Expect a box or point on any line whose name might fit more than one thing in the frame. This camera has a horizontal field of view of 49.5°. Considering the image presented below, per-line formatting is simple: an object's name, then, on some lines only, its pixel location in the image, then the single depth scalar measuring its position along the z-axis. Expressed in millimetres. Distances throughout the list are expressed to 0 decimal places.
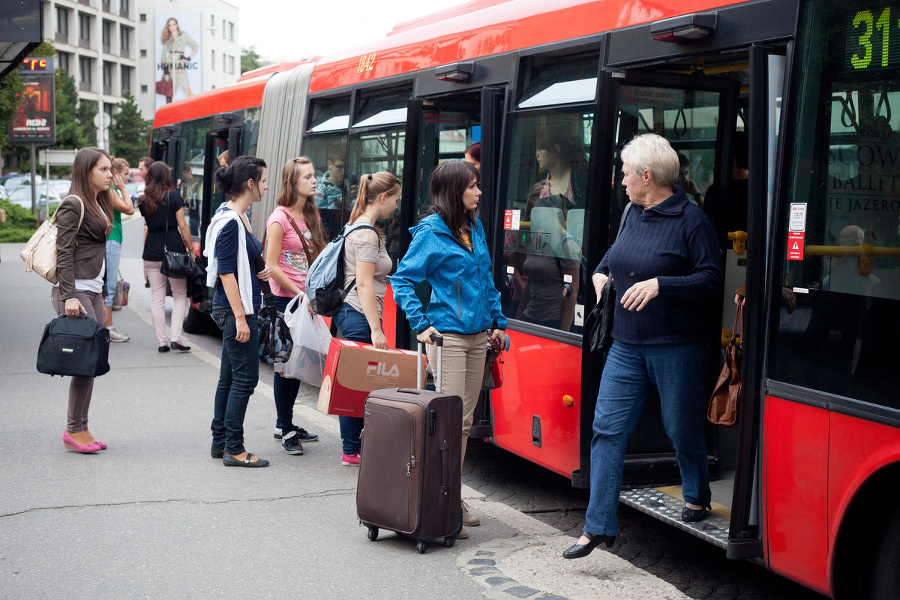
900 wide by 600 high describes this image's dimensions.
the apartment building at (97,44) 70500
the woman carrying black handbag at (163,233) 10156
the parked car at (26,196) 36906
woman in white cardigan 5777
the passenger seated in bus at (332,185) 7746
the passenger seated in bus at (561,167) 4828
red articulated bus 3248
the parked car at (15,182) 39450
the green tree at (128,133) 65250
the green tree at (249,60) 102688
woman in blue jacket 4609
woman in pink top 6387
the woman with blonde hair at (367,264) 5387
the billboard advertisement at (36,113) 25812
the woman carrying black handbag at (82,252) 6047
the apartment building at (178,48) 86562
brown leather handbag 3977
